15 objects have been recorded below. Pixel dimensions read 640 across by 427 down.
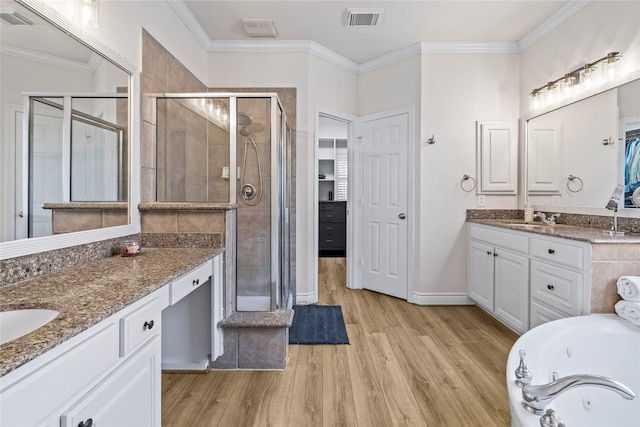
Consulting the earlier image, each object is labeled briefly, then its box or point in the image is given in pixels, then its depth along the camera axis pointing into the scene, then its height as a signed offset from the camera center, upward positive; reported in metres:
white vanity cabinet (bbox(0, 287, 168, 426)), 0.62 -0.40
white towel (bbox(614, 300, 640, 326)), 1.45 -0.45
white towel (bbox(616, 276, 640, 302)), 1.48 -0.35
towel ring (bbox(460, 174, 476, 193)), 3.19 +0.33
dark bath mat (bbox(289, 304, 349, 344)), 2.44 -0.96
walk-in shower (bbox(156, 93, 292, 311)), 2.22 +0.28
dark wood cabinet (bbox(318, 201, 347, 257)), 5.99 -0.31
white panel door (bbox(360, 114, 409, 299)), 3.36 +0.09
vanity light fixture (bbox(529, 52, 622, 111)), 2.15 +1.04
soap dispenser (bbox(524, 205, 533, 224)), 2.87 +0.00
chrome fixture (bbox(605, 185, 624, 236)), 1.98 +0.08
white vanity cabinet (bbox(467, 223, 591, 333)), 1.78 -0.43
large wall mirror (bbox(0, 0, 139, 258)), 1.15 +0.34
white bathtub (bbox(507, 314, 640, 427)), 1.21 -0.60
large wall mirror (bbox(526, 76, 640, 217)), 2.01 +0.46
